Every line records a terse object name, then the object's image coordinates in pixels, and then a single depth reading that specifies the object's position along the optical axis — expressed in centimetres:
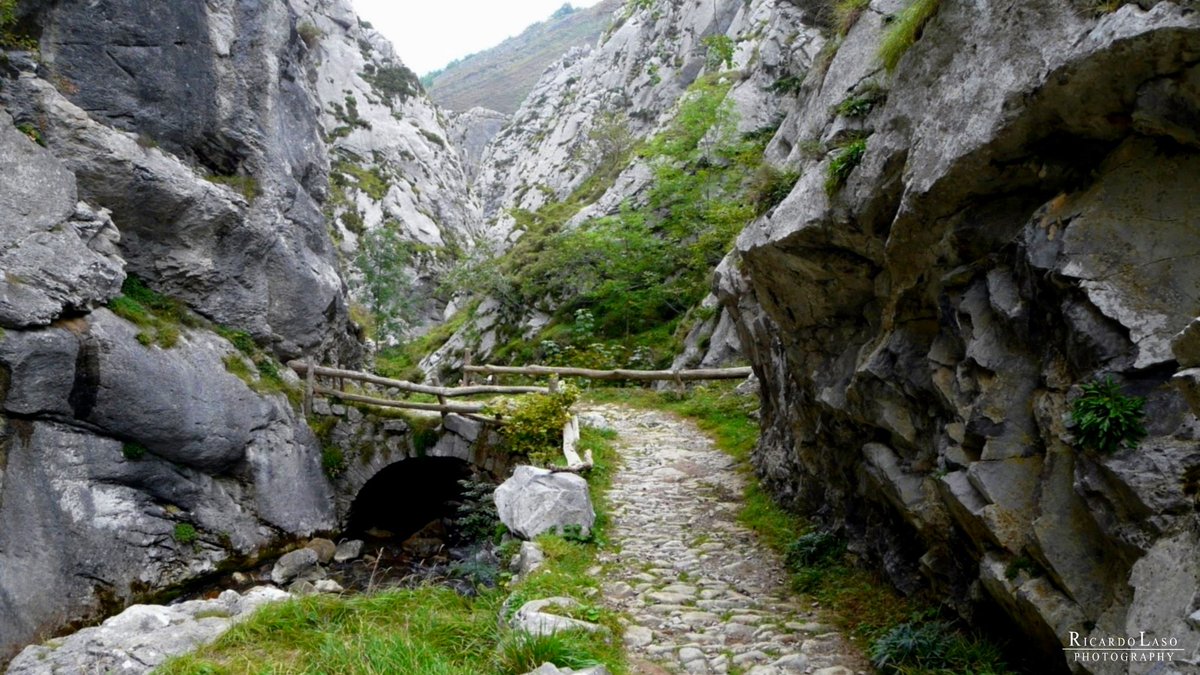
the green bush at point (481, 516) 1226
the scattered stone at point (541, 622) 566
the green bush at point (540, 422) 1294
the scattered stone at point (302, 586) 1231
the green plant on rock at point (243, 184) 1669
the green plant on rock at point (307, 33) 2517
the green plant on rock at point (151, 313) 1364
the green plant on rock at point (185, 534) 1305
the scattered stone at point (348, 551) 1535
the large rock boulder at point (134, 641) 728
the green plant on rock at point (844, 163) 633
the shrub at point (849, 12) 741
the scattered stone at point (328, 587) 1274
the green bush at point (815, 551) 757
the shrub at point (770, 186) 817
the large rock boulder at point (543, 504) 907
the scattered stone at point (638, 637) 610
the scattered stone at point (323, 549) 1501
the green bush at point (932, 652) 486
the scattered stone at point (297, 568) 1385
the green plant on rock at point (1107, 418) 357
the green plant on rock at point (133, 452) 1273
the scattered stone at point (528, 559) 789
